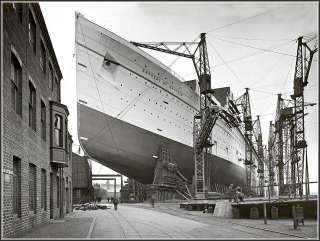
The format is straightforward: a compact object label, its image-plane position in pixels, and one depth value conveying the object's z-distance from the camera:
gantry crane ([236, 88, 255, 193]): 68.38
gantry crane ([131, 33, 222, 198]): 34.44
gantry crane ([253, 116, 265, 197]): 85.71
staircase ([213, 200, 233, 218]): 22.05
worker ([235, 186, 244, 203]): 23.31
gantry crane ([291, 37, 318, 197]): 36.50
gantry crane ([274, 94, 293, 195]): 50.59
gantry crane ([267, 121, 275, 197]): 81.79
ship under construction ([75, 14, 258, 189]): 31.36
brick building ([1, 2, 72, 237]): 10.52
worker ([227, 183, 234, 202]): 27.30
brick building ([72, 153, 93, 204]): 53.88
